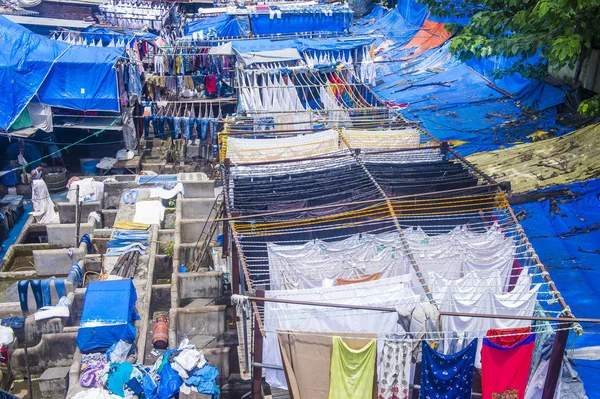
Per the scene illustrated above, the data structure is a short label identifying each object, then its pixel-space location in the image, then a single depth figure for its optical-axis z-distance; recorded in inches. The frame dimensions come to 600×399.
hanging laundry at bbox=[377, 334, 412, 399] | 372.5
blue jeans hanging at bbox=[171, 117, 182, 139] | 1015.0
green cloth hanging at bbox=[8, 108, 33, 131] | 873.5
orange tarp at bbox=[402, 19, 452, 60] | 1215.6
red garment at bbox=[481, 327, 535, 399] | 368.5
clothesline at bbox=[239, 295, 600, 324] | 332.5
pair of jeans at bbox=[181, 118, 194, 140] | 1013.2
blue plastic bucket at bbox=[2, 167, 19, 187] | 944.3
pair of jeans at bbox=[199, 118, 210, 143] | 1010.7
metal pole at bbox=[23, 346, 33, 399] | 578.6
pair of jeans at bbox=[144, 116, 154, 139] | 1028.1
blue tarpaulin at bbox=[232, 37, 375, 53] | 1149.1
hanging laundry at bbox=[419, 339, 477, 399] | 373.7
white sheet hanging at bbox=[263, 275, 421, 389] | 402.6
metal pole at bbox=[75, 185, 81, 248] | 808.9
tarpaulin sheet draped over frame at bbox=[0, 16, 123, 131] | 876.0
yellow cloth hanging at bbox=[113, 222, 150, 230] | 796.0
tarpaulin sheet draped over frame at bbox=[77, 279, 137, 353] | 566.6
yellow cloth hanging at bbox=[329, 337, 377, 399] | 375.2
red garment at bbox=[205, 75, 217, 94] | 1234.6
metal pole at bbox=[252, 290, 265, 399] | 387.2
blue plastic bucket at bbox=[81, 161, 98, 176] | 1019.9
